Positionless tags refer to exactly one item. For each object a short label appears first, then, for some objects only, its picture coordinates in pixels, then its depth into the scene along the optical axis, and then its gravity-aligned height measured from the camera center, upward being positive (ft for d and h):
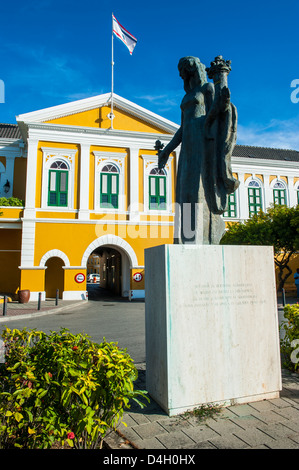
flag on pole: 60.34 +44.32
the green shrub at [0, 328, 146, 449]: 7.37 -2.90
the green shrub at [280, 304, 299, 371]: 15.33 -3.61
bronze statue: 12.79 +4.72
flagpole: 63.23 +38.80
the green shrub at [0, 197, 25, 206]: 58.44 +12.63
